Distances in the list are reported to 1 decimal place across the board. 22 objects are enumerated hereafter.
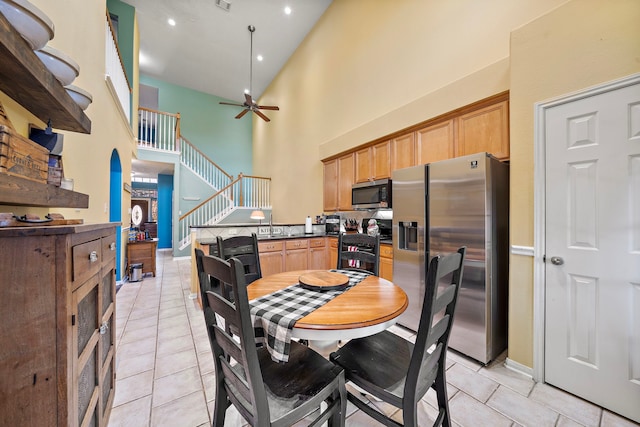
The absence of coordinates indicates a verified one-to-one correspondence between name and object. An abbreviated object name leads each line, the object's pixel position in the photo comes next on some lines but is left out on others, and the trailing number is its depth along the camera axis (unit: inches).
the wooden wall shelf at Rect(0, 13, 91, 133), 32.9
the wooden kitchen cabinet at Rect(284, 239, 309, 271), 150.7
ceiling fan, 198.1
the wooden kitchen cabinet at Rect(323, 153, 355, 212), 164.9
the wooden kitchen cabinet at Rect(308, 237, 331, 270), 161.3
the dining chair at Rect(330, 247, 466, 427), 38.5
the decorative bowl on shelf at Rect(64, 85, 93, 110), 55.6
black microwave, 133.1
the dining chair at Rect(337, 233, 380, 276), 79.6
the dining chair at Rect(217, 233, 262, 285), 78.9
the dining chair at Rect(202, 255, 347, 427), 33.0
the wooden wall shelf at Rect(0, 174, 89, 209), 36.3
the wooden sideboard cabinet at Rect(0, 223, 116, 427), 29.0
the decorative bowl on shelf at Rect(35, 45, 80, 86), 45.0
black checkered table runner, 39.6
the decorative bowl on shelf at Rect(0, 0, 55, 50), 34.9
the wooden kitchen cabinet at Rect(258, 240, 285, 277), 141.1
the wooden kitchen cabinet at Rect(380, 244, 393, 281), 118.3
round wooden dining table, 40.4
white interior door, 58.5
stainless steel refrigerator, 80.0
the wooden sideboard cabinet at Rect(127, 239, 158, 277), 179.5
